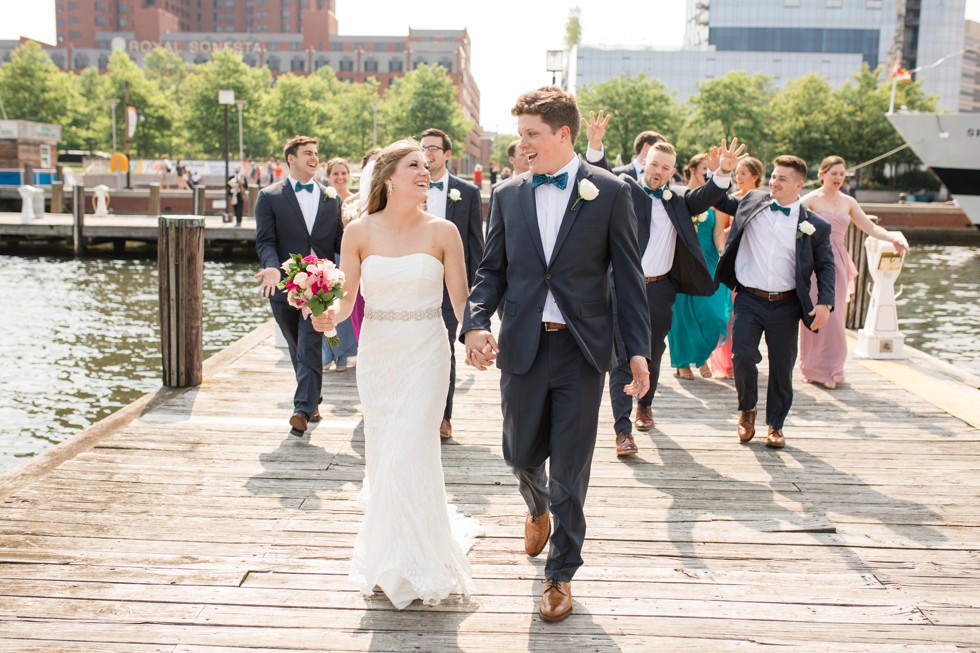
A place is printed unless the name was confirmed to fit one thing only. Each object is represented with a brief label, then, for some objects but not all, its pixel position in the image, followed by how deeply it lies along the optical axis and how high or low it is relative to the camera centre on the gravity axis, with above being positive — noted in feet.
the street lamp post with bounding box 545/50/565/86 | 56.24 +7.94
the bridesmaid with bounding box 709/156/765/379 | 26.23 -5.21
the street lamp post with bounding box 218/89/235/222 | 98.48 +9.09
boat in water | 111.24 +6.49
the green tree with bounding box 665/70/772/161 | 208.33 +18.26
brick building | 423.23 +66.74
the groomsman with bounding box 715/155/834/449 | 21.81 -2.12
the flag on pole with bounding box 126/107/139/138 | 166.59 +10.60
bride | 13.10 -2.97
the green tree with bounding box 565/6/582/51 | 397.80 +71.08
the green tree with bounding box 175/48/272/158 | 205.05 +15.60
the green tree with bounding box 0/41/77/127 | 232.32 +22.35
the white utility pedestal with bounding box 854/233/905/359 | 32.86 -4.60
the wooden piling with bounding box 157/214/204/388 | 26.16 -3.48
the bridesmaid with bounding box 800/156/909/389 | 28.91 -2.19
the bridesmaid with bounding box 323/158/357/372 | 29.91 -5.23
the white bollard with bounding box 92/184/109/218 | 109.29 -3.30
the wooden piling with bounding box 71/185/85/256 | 88.53 -4.91
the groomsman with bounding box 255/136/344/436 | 22.47 -1.41
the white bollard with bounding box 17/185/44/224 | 91.14 -3.13
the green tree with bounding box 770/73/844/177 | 197.16 +16.09
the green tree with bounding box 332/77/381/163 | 237.45 +15.86
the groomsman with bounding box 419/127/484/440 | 22.34 -0.50
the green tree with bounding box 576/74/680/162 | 211.61 +19.23
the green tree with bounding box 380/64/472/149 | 229.66 +19.60
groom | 12.84 -1.70
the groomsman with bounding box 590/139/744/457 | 21.76 -1.39
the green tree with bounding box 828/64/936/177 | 193.47 +15.09
